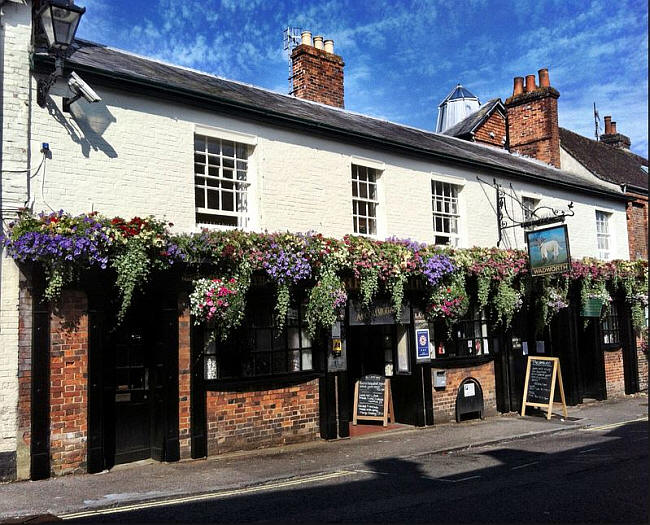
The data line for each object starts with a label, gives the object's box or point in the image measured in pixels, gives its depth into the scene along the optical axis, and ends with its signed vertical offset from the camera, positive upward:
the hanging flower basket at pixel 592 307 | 15.35 +0.30
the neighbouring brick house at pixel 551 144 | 19.22 +6.10
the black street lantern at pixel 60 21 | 7.97 +4.19
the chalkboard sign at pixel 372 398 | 11.99 -1.43
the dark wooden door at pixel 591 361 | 16.45 -1.15
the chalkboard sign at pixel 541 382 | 12.65 -1.30
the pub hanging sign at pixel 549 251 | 12.65 +1.49
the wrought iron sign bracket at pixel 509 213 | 14.02 +2.65
